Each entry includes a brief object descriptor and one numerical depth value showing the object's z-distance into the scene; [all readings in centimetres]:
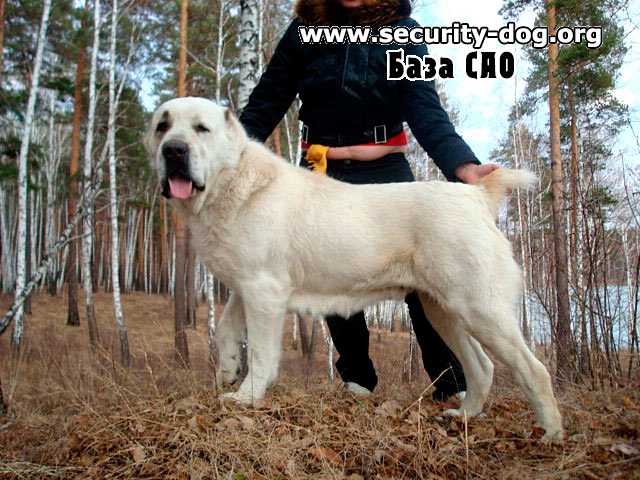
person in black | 352
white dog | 273
